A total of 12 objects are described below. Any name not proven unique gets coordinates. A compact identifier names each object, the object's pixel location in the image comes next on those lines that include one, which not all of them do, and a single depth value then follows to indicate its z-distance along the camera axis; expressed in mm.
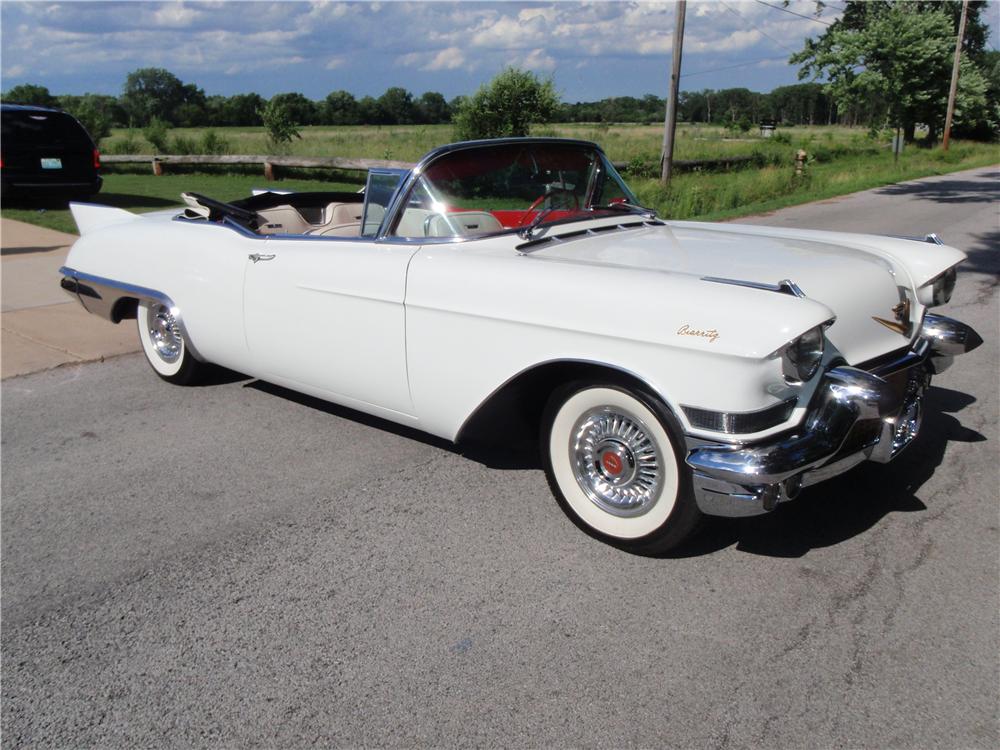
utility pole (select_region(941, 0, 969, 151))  31503
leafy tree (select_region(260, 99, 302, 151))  22844
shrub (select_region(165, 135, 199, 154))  22812
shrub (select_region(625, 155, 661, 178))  17984
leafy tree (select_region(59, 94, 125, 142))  26922
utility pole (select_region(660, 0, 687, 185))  13805
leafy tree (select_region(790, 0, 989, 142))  34469
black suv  12250
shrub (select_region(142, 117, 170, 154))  23266
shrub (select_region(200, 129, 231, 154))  21766
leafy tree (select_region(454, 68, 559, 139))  18844
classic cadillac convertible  2744
